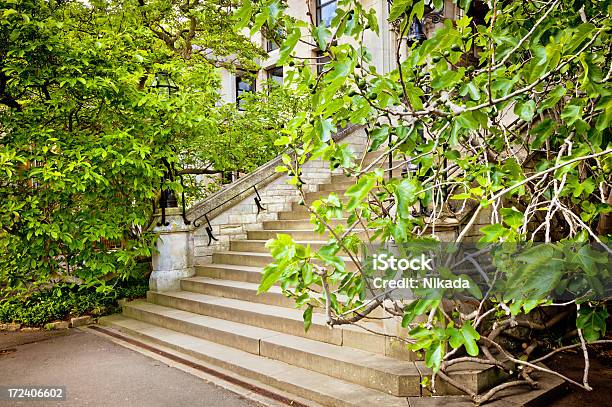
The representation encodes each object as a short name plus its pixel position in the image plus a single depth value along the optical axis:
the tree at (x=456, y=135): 2.22
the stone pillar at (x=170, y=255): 7.43
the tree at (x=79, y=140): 6.18
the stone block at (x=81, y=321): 6.99
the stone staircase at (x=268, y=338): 3.78
